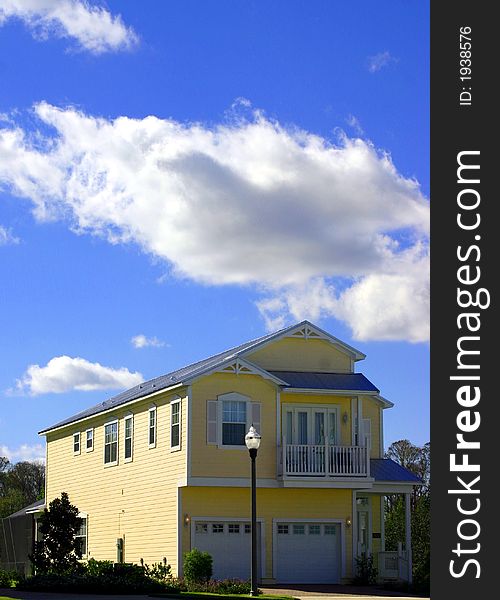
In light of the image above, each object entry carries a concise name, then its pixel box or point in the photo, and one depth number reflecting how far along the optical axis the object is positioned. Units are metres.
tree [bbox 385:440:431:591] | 53.82
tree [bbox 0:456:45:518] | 93.44
